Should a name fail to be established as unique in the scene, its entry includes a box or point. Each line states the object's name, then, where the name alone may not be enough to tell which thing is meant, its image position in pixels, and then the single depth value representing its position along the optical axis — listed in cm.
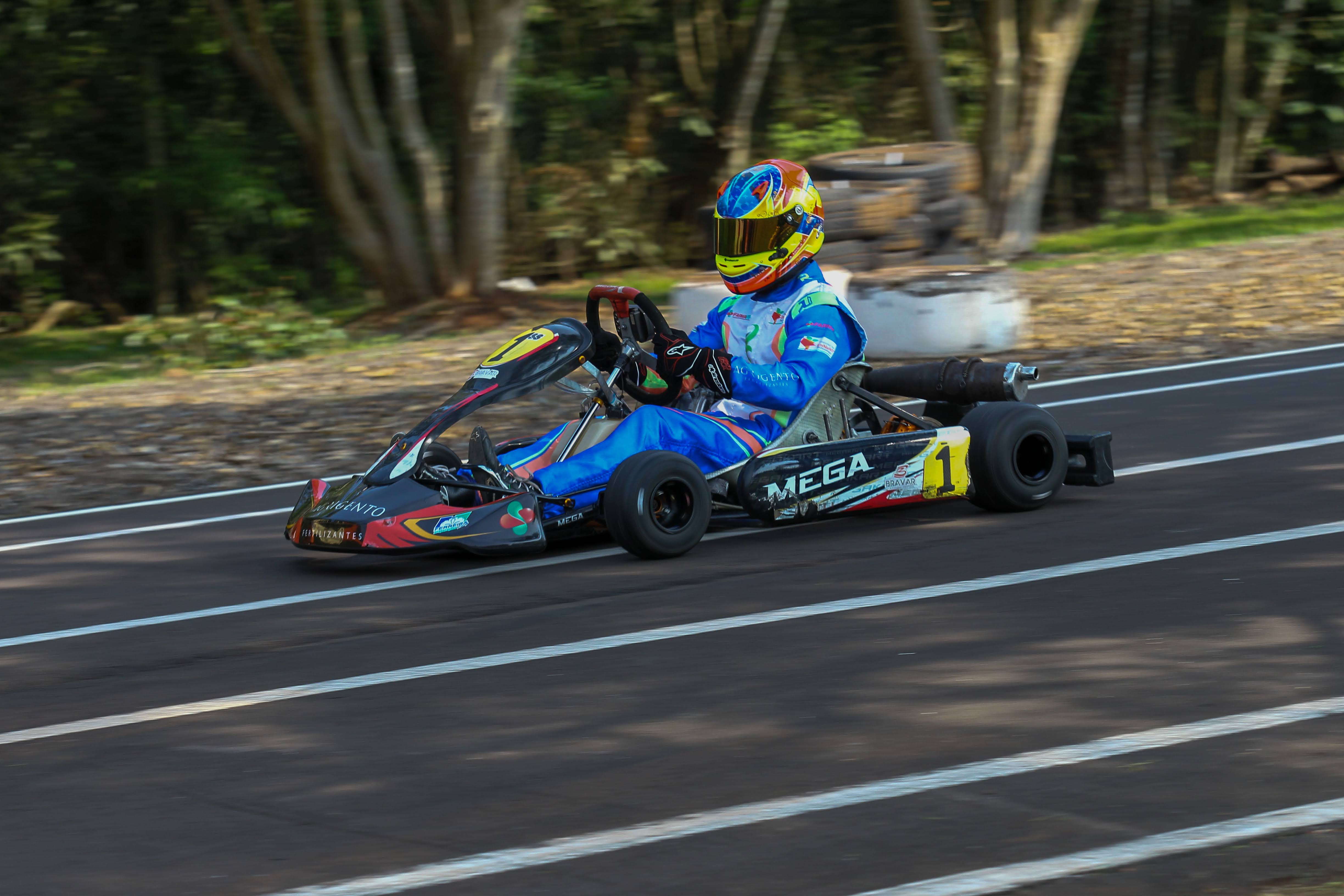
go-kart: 1305
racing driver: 1369
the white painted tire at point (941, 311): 2508
